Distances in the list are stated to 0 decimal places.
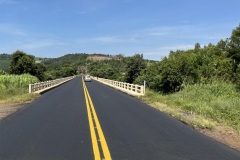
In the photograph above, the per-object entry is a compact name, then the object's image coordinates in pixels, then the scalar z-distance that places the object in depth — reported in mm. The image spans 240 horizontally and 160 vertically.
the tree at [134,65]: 38031
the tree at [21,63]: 49625
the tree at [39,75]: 55781
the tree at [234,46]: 33312
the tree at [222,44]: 50094
